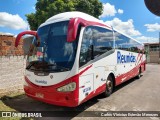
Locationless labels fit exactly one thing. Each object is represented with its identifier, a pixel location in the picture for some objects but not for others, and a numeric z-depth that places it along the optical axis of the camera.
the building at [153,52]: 28.36
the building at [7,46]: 5.23
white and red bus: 3.51
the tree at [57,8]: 12.54
